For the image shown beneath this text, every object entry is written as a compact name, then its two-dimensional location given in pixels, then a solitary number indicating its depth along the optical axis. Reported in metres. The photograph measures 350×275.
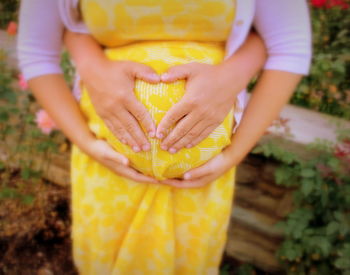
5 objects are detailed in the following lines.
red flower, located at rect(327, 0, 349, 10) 1.68
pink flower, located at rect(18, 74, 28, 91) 1.31
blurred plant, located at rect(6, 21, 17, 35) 1.39
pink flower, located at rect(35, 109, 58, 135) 1.35
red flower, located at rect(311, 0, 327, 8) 1.60
